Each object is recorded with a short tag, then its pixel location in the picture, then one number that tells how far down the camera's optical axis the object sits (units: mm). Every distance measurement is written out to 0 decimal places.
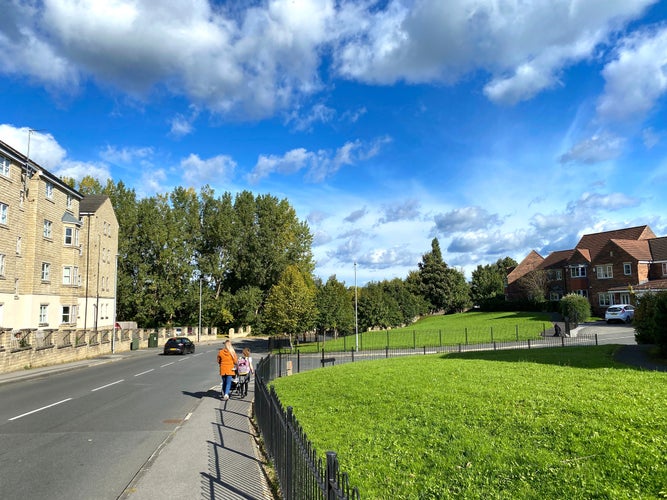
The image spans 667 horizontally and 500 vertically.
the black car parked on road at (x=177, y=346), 37656
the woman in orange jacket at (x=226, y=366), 13898
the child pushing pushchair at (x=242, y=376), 15590
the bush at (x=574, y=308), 40031
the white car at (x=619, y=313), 43719
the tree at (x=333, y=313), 48594
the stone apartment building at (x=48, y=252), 30781
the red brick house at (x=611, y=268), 52781
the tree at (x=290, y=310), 45500
